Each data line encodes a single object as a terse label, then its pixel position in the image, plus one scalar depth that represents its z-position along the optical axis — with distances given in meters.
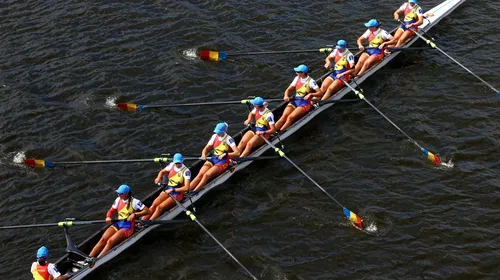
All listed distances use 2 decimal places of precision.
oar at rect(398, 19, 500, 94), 24.67
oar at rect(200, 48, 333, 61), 26.95
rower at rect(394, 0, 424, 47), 27.27
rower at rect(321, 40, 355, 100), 24.47
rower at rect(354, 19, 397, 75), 25.81
